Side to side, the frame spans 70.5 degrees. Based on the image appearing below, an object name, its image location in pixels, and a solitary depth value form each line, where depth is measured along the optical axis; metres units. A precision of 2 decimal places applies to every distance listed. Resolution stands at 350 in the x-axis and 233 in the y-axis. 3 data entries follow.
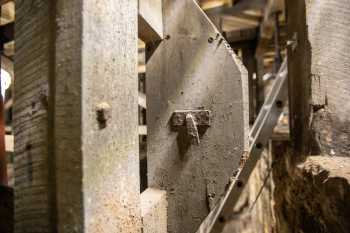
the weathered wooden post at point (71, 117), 0.67
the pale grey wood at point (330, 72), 1.39
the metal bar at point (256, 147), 1.78
